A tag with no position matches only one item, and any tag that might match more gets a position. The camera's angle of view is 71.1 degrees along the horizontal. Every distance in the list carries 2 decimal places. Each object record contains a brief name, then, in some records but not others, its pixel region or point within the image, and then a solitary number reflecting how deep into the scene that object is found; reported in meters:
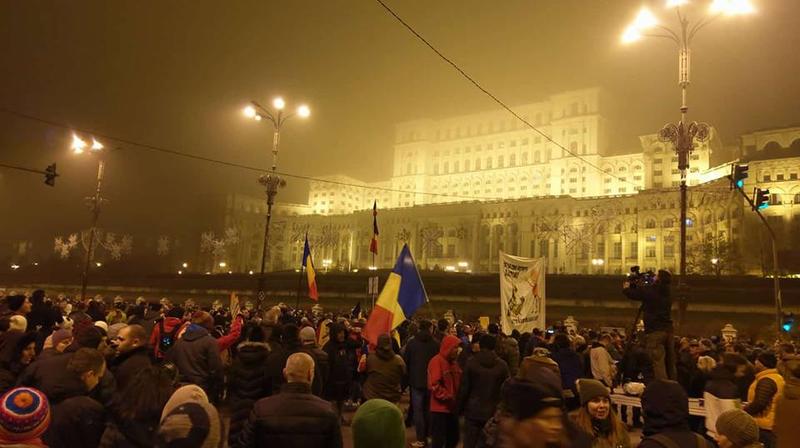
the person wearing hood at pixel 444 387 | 8.26
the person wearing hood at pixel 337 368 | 10.16
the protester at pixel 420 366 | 9.35
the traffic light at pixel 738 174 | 17.75
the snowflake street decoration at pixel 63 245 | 78.47
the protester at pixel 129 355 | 5.64
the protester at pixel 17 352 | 6.72
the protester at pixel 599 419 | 4.36
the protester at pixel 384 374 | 8.05
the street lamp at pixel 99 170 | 24.72
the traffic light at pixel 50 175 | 22.48
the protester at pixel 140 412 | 4.20
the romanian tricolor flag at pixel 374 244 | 18.12
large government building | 71.38
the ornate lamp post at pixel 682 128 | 15.90
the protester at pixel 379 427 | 3.59
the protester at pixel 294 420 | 4.04
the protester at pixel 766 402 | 6.39
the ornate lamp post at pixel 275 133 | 22.34
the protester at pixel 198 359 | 7.25
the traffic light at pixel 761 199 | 19.17
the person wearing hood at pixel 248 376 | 6.62
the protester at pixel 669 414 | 3.68
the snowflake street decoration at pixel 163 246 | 105.52
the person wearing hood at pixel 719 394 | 6.62
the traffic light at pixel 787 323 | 21.09
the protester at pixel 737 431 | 3.87
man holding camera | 9.28
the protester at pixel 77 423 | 4.29
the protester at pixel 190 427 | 2.78
